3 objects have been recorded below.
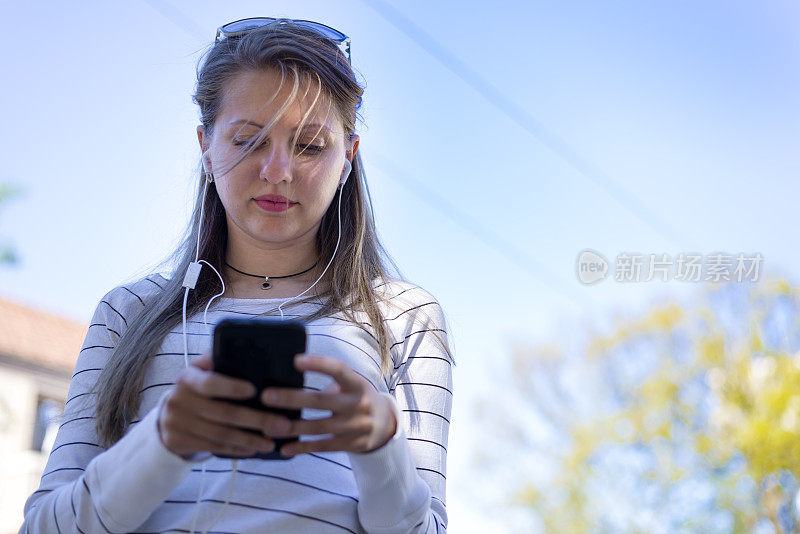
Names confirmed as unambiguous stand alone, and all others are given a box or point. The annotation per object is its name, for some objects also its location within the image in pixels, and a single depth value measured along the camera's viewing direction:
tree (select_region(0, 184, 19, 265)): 13.75
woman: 1.52
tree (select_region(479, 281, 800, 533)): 15.56
